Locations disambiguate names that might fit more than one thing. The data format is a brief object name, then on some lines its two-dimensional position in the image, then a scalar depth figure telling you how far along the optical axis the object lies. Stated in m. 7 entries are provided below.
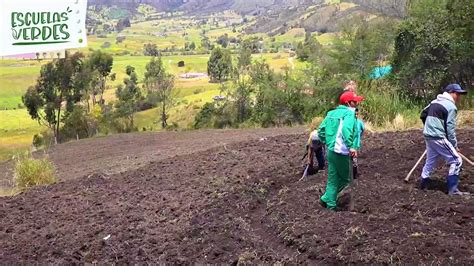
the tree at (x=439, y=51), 21.44
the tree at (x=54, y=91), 42.38
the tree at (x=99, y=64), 51.22
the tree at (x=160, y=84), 51.78
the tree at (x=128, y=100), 47.72
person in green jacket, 6.91
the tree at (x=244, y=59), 45.16
